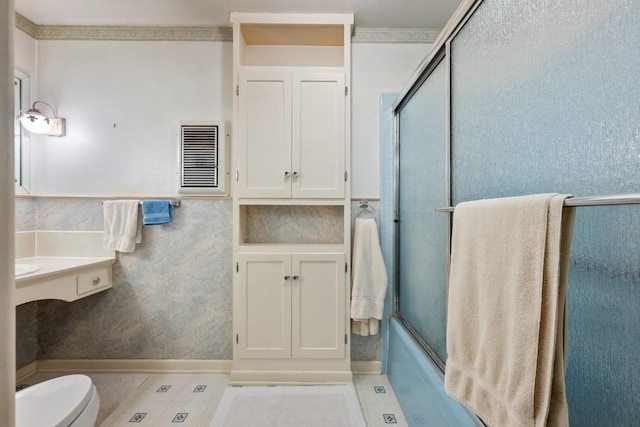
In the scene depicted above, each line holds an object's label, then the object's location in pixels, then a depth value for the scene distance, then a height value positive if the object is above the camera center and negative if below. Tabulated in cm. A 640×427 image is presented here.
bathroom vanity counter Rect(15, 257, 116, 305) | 143 -38
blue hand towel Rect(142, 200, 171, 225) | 194 -2
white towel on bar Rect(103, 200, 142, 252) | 195 -8
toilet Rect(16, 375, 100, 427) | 99 -69
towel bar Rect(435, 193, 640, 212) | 48 +2
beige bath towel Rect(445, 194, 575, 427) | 59 -23
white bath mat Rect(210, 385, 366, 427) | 153 -107
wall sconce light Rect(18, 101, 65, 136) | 187 +54
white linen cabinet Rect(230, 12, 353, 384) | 185 +8
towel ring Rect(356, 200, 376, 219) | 202 +1
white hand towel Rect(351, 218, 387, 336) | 186 -43
